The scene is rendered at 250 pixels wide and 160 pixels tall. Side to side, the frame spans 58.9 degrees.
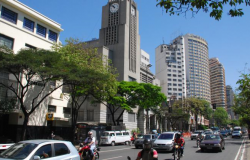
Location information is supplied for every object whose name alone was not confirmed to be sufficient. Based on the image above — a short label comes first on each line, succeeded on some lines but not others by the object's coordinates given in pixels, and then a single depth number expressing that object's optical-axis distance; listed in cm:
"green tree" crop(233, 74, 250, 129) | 2919
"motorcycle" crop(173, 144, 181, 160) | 1235
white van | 2722
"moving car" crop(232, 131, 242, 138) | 4372
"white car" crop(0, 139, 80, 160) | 600
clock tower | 4702
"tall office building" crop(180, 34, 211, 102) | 14500
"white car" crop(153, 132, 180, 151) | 1698
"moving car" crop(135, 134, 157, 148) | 2209
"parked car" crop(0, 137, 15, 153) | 1182
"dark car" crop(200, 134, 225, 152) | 1697
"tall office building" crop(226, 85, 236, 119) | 19345
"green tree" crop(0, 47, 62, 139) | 1703
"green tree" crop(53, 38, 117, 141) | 2078
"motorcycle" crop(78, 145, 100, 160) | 982
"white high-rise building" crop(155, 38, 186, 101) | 12000
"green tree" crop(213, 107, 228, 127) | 11244
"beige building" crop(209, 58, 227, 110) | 17188
